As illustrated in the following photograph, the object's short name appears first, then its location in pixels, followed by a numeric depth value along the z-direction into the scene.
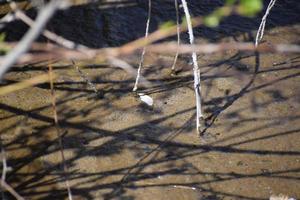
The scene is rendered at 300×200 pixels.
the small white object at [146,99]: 7.66
